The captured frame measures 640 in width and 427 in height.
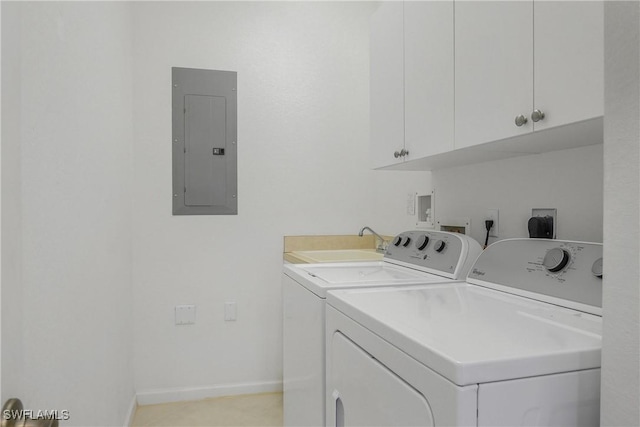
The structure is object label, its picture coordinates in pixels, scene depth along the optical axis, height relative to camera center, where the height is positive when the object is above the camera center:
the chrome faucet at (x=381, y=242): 2.63 -0.22
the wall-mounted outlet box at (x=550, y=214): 1.40 -0.02
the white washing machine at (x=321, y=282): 1.33 -0.26
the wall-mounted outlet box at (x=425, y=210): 2.15 -0.01
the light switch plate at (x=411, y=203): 2.36 +0.03
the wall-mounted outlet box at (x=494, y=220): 1.67 -0.05
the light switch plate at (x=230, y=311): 2.62 -0.66
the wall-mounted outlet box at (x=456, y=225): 1.86 -0.08
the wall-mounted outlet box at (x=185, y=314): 2.55 -0.66
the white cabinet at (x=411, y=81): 1.48 +0.52
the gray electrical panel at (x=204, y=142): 2.55 +0.41
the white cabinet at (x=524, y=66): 0.94 +0.38
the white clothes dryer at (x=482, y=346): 0.67 -0.25
